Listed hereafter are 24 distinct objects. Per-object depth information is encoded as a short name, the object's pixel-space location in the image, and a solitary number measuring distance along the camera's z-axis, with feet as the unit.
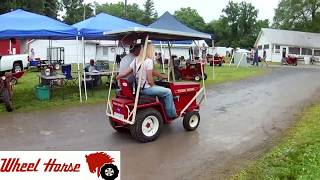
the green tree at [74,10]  302.86
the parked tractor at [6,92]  39.09
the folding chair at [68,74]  55.86
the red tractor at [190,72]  71.41
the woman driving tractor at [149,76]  26.63
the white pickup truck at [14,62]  75.84
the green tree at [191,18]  327.06
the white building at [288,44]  194.29
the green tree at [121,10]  345.12
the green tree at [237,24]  270.26
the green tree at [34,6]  139.54
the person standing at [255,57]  126.87
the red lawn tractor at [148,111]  26.61
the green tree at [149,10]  337.39
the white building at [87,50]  147.02
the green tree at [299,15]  232.53
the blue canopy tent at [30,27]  41.96
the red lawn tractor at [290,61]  152.35
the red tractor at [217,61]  121.29
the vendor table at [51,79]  48.65
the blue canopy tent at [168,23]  76.13
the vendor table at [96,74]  52.75
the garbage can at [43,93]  45.01
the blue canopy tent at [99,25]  46.75
